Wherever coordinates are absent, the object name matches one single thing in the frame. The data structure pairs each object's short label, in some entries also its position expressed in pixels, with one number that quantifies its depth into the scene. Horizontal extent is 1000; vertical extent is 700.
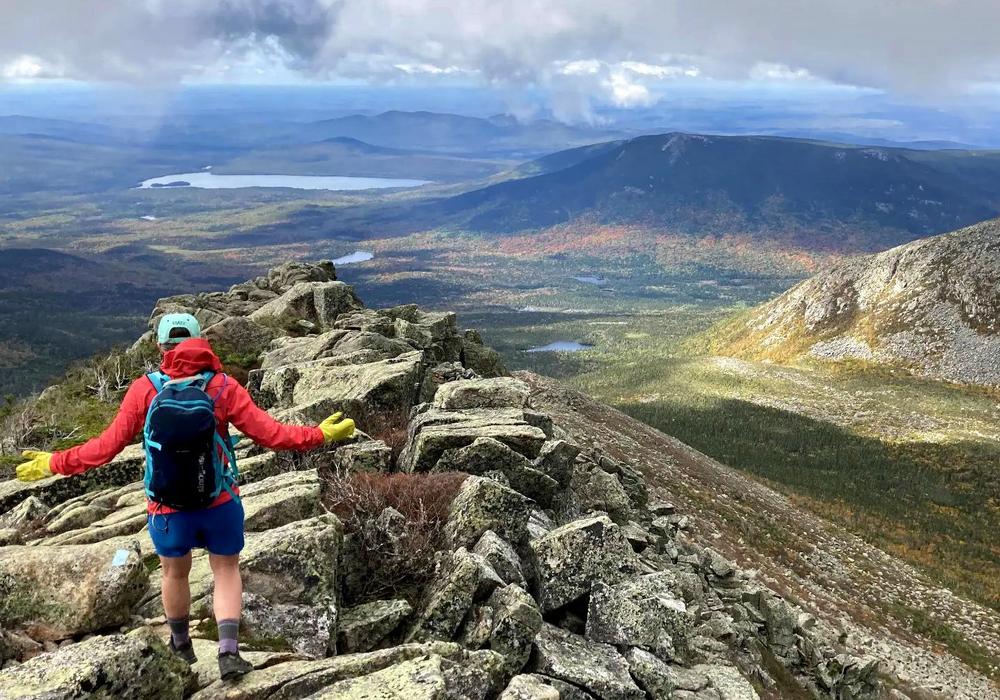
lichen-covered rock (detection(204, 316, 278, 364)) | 35.28
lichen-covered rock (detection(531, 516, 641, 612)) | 14.62
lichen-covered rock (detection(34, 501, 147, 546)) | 14.47
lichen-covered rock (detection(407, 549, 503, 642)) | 12.34
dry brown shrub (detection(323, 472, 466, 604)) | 13.59
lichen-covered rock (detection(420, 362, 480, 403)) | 25.95
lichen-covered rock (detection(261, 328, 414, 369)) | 29.12
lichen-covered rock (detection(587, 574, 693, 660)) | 13.86
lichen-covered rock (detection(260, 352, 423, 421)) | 22.18
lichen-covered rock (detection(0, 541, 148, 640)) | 10.83
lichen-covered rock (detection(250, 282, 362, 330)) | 44.44
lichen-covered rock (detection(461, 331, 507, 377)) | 40.12
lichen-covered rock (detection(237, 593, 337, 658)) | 10.99
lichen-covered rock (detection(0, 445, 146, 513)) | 18.03
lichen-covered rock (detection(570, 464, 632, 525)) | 22.91
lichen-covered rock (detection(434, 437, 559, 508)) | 17.94
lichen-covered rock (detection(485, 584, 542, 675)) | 11.75
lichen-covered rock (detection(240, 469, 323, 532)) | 13.39
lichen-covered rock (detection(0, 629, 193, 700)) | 8.09
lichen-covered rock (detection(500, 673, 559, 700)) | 10.11
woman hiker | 9.38
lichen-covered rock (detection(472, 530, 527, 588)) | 13.91
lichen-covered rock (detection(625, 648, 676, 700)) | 12.81
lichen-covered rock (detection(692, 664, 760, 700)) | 13.95
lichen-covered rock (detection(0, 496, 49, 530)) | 16.42
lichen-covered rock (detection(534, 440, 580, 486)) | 20.72
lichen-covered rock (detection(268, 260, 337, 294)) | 58.53
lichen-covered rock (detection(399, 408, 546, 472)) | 18.22
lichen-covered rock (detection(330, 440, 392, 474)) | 17.72
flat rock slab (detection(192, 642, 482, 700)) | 9.29
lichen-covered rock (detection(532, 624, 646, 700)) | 11.71
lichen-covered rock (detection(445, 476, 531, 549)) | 14.80
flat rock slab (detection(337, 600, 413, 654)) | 11.74
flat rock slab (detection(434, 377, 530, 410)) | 23.39
